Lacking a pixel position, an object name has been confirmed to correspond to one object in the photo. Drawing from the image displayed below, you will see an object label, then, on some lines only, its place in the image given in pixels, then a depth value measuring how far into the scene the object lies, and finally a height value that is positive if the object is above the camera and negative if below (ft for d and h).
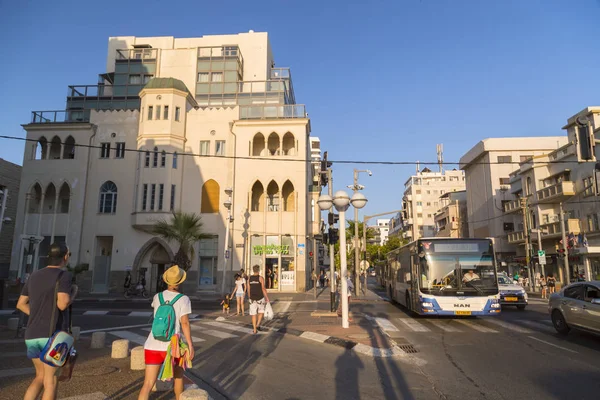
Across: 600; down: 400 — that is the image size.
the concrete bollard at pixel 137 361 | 22.72 -5.24
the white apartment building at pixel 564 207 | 106.93 +17.41
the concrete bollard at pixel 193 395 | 14.28 -4.52
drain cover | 28.89 -5.93
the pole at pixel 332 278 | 51.19 -1.53
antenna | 430.20 +121.16
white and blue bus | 41.83 -1.16
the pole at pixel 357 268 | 88.84 -0.57
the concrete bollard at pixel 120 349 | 25.81 -5.24
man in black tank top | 37.32 -2.55
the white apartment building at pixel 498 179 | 159.63 +35.67
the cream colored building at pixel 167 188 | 102.47 +20.00
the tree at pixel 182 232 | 85.10 +7.21
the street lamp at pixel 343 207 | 38.43 +6.05
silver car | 31.08 -3.34
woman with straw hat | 14.58 -2.45
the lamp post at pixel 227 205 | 80.07 +11.73
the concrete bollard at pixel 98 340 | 29.32 -5.33
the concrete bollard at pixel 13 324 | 38.09 -5.42
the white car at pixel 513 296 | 57.41 -4.17
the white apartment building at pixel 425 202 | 290.15 +45.53
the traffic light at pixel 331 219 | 56.65 +6.57
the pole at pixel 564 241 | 97.35 +6.09
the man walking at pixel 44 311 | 13.50 -1.51
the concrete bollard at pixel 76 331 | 32.86 -5.30
